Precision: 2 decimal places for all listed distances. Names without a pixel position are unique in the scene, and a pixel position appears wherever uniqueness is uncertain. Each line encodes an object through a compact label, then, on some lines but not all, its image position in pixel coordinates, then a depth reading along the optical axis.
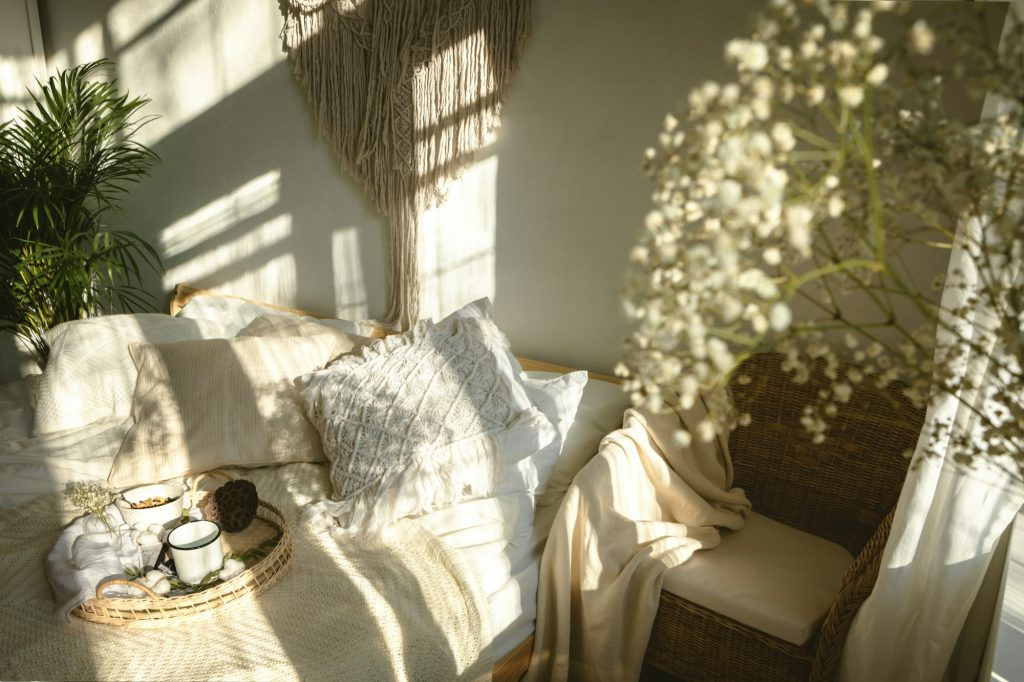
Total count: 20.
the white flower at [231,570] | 1.43
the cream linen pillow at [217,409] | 1.98
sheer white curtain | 1.24
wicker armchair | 1.50
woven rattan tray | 1.34
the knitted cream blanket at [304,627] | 1.29
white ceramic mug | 1.39
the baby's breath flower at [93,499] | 1.60
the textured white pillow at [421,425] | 1.75
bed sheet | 1.92
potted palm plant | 2.94
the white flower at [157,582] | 1.39
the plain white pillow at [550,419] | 1.83
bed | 1.67
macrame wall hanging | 2.30
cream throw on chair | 1.72
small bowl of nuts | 1.56
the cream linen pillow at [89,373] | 2.25
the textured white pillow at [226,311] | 2.89
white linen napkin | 1.37
